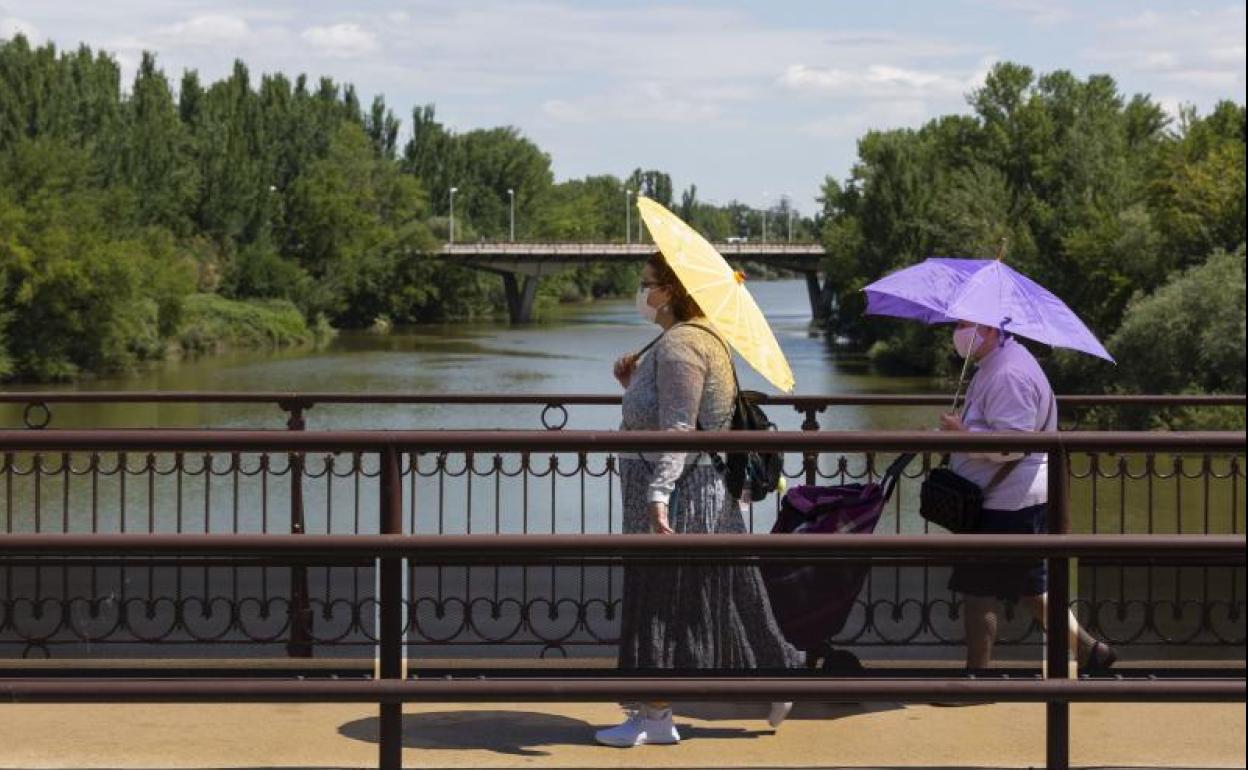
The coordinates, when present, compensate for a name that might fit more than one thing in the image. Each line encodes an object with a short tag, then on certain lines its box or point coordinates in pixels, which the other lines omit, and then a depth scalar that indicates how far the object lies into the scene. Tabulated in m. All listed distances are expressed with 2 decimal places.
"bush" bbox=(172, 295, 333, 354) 70.44
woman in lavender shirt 5.65
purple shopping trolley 5.30
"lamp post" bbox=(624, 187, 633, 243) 150.21
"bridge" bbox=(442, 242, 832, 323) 100.38
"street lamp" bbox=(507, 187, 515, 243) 123.84
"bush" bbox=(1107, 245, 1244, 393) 40.75
